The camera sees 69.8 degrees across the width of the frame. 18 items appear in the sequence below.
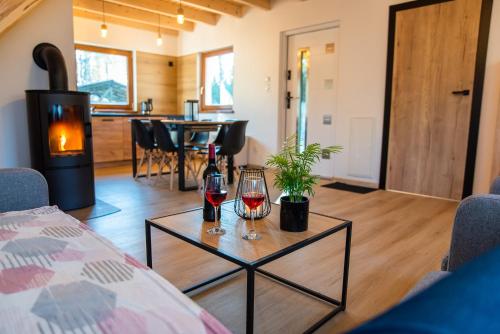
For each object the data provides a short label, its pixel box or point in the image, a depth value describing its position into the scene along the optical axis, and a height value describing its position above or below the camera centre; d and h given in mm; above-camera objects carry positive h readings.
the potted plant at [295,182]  1451 -280
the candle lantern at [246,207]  1461 -393
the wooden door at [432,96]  3637 +230
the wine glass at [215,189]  1332 -277
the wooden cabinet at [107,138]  5668 -422
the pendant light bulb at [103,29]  5504 +1262
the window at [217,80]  6465 +631
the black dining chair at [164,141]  4227 -328
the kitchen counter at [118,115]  5641 -37
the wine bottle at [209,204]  1527 -376
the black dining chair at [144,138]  4588 -324
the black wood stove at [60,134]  3053 -203
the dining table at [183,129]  4117 -181
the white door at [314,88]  4875 +390
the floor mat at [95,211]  3113 -898
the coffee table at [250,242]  1221 -470
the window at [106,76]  6219 +651
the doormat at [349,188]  4258 -878
